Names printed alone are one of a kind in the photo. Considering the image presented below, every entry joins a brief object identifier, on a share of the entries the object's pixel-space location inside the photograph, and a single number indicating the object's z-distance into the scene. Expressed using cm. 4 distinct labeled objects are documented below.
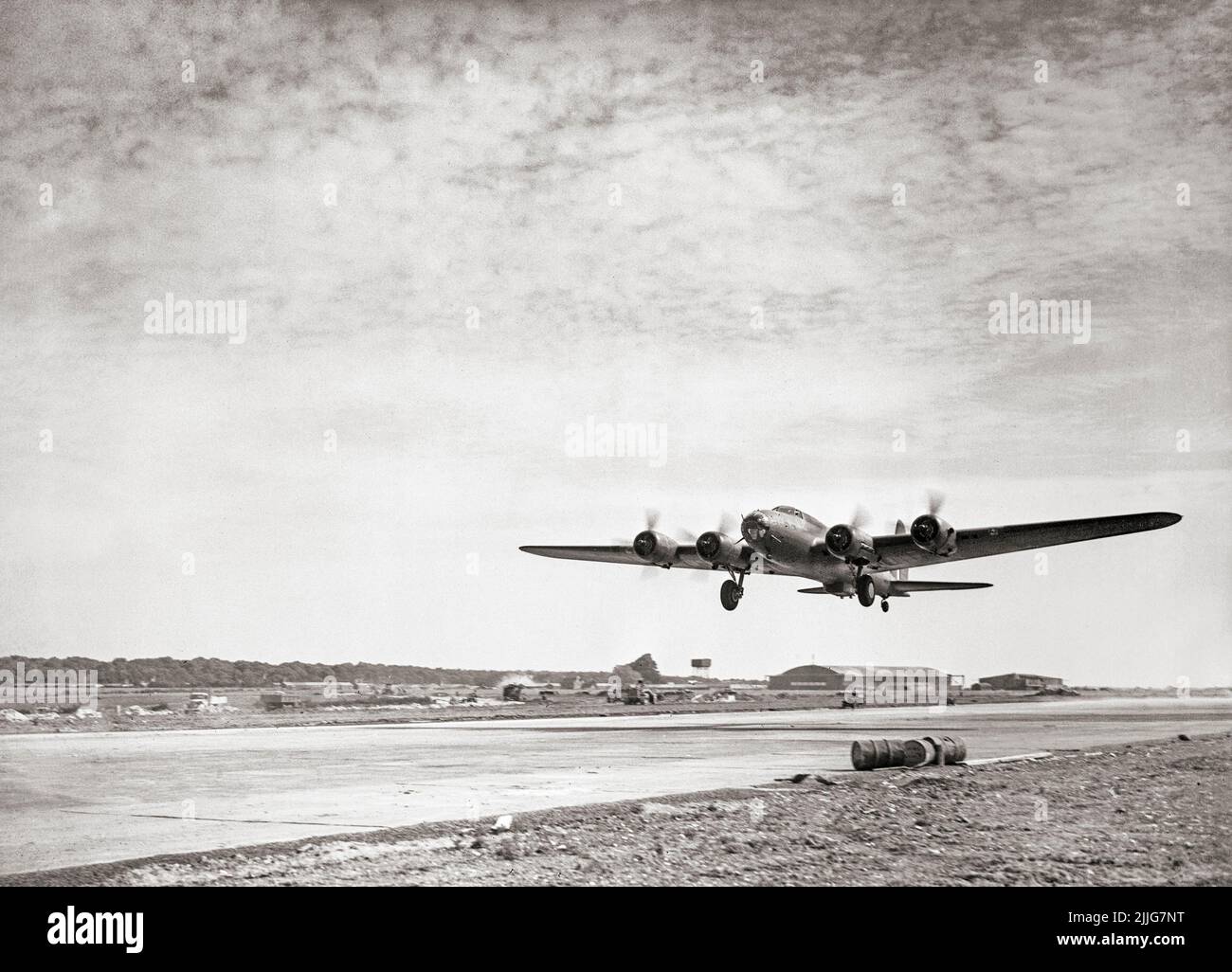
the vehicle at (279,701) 4973
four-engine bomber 2780
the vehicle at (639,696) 5372
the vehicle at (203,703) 4520
